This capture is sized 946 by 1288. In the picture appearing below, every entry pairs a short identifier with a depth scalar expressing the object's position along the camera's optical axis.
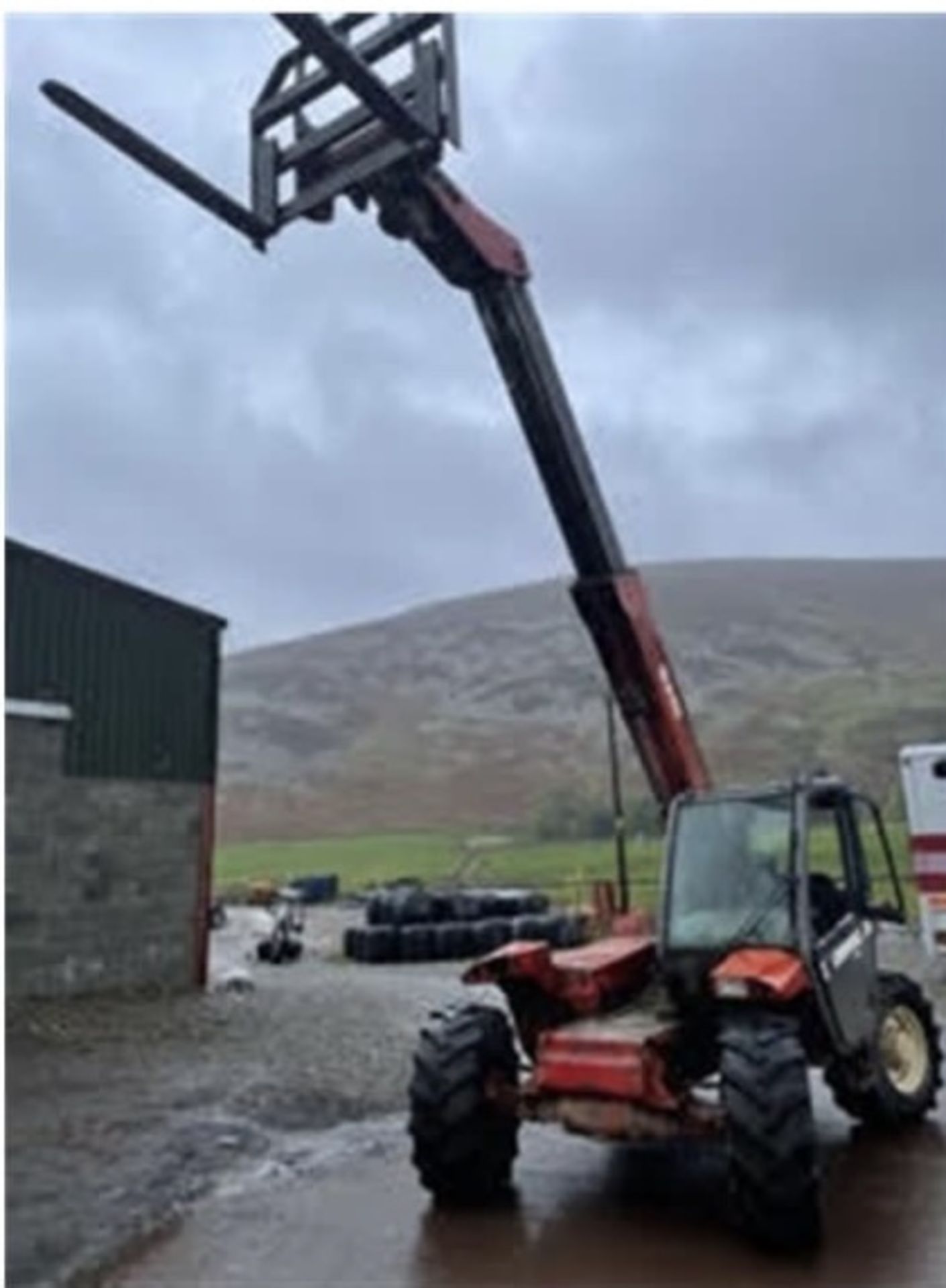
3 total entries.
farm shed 15.40
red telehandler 7.41
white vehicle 16.56
